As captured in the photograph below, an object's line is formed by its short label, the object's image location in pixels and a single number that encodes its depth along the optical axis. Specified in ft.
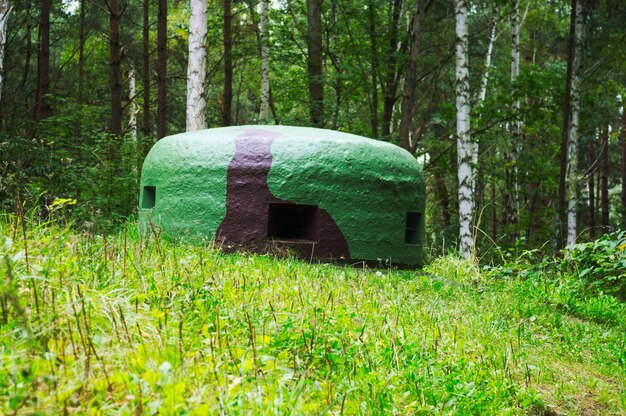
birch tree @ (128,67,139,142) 76.05
